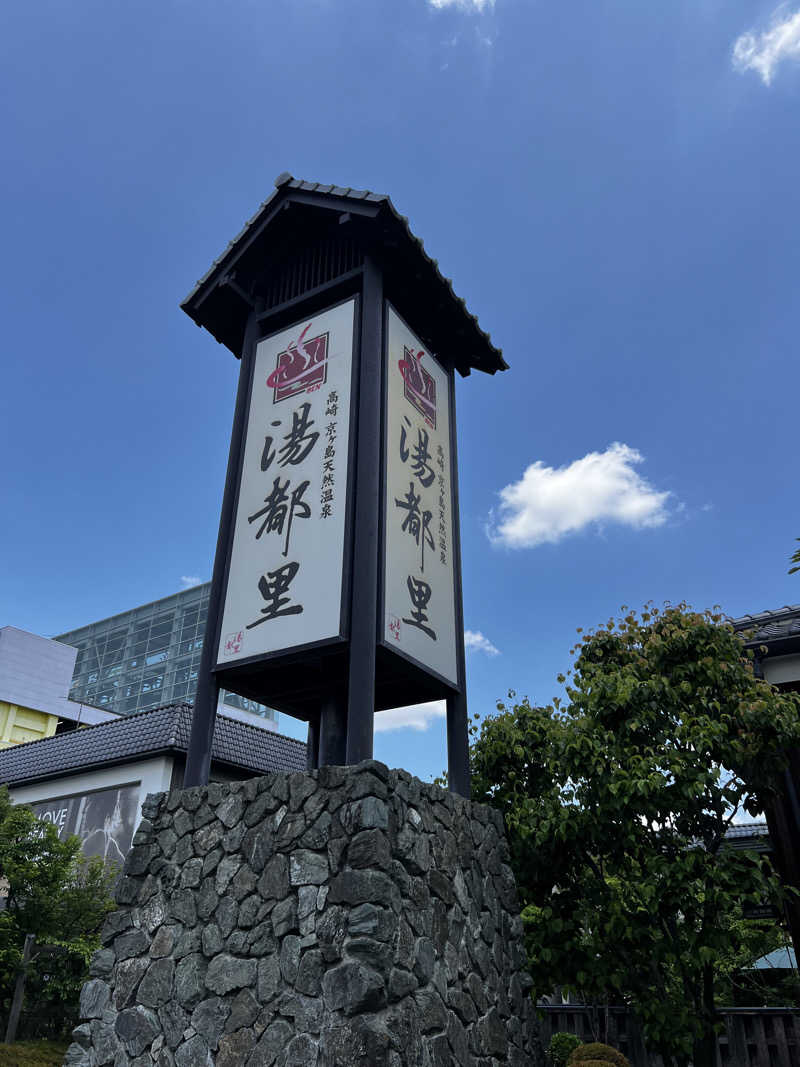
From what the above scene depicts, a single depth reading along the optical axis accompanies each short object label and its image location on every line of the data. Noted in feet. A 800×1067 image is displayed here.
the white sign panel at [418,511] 28.60
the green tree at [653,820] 26.68
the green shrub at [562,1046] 43.41
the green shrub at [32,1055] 34.78
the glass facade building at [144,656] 150.51
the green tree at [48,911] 39.78
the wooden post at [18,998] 37.70
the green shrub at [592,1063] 34.14
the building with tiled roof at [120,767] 49.85
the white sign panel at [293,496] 27.58
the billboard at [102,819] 49.39
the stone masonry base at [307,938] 20.53
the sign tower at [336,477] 27.45
